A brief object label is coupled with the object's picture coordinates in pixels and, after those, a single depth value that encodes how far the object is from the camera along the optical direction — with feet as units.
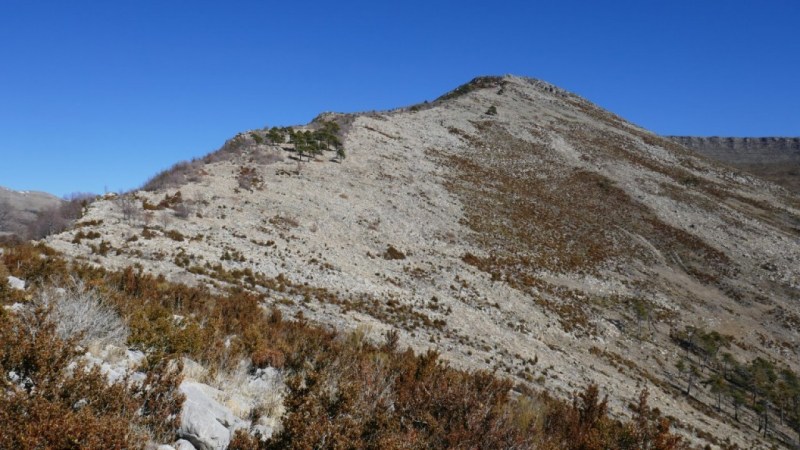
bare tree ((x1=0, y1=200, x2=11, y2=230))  74.93
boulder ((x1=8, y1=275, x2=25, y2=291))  29.89
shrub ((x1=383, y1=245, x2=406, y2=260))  86.13
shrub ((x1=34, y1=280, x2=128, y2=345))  21.44
